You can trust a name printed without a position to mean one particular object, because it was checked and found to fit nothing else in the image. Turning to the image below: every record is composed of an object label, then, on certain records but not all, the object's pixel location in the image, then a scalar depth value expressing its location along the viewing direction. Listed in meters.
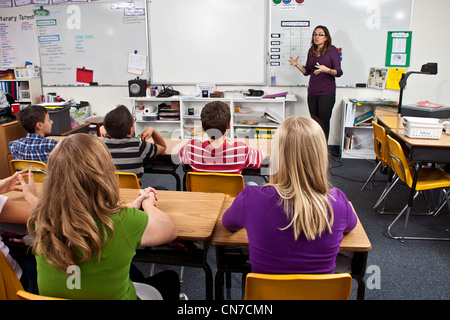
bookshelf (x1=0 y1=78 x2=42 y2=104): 5.45
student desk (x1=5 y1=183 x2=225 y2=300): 1.50
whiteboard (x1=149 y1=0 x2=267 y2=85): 4.99
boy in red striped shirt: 2.34
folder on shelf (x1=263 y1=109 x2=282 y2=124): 5.07
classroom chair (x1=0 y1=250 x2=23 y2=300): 1.25
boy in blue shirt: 2.89
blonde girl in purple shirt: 1.25
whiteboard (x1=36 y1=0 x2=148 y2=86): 5.27
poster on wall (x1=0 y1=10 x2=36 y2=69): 5.54
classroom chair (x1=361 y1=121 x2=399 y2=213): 3.23
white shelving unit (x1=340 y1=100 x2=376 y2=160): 4.89
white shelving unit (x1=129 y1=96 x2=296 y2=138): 5.07
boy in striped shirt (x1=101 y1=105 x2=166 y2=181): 2.44
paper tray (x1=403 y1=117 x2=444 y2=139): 2.89
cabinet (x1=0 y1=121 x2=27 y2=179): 3.90
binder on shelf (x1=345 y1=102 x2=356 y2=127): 4.84
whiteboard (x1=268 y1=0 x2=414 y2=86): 4.73
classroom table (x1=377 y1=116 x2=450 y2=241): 2.78
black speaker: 5.19
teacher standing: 4.45
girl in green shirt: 1.11
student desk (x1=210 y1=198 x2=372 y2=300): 1.45
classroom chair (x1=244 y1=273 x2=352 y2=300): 1.14
